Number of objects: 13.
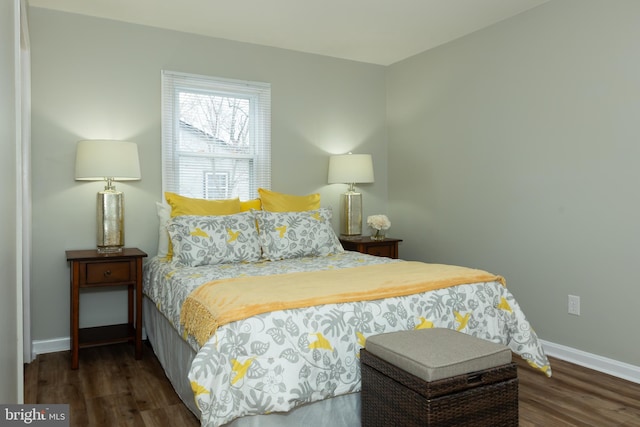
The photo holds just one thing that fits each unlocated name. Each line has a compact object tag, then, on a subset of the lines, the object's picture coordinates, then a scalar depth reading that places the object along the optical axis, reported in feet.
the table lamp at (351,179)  14.61
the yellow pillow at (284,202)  13.25
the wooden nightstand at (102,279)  10.58
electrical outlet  10.86
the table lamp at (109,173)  11.01
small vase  14.87
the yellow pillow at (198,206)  11.97
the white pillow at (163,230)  12.22
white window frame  12.96
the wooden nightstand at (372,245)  14.16
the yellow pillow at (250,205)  13.14
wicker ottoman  5.99
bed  6.37
